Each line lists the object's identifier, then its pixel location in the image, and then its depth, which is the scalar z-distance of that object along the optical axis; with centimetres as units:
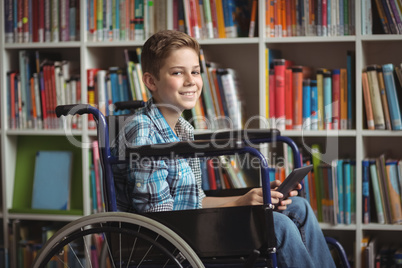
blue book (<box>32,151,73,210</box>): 263
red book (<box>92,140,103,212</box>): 254
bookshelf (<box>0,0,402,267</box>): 234
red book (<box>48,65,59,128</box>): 258
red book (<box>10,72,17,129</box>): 262
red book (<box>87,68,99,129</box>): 254
